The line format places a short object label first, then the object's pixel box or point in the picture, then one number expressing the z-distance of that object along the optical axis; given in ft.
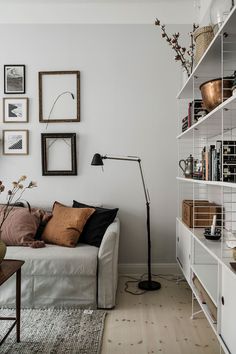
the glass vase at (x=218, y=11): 6.52
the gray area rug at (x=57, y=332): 6.64
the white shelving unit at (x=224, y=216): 5.23
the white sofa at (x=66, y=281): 8.45
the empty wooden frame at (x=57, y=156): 11.47
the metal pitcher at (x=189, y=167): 9.18
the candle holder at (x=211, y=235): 7.29
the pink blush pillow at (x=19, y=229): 9.47
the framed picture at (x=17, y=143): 11.57
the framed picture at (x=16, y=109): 11.55
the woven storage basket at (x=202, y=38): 7.07
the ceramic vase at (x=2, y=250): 6.31
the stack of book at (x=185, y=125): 9.33
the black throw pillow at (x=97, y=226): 9.66
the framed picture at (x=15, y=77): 11.51
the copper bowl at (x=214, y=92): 5.93
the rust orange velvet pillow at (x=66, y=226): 9.45
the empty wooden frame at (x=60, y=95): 11.47
